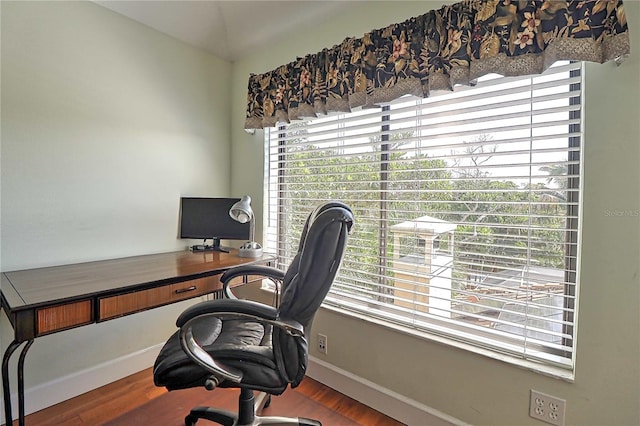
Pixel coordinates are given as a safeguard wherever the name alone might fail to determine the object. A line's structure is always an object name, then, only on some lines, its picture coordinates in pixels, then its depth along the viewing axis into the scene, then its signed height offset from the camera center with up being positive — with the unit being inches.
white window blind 52.0 -0.4
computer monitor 88.9 -4.7
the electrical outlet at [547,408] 49.9 -31.9
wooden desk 47.3 -14.8
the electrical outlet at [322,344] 79.5 -34.7
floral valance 44.6 +27.5
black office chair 42.8 -18.1
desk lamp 81.4 -2.9
